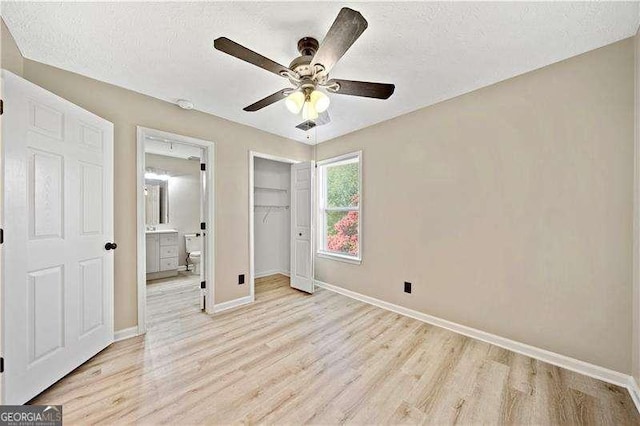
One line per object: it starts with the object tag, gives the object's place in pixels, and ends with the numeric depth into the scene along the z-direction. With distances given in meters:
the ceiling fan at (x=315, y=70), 1.27
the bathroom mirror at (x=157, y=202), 4.94
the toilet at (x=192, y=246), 5.04
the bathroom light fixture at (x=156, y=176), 4.89
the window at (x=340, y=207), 3.71
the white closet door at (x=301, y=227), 3.79
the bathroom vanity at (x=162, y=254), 4.39
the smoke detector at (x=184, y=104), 2.63
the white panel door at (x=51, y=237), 1.48
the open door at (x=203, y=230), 3.03
